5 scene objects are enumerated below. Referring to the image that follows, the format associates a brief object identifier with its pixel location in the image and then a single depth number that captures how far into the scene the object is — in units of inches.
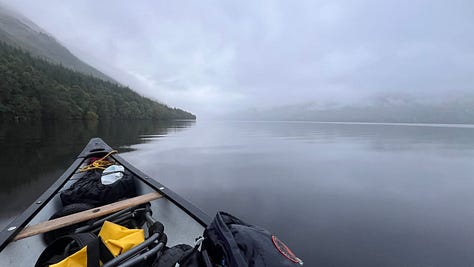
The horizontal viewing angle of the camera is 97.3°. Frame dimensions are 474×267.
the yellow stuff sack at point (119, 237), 56.9
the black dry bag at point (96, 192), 105.2
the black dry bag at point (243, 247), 44.5
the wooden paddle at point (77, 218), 65.9
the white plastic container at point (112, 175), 117.0
